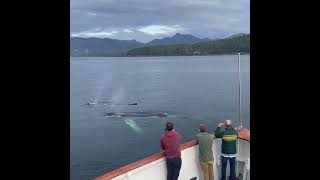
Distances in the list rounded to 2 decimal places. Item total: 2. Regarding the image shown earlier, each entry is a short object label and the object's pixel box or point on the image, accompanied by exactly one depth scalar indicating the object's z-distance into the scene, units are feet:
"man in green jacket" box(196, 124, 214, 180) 28.71
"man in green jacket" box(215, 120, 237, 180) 29.17
